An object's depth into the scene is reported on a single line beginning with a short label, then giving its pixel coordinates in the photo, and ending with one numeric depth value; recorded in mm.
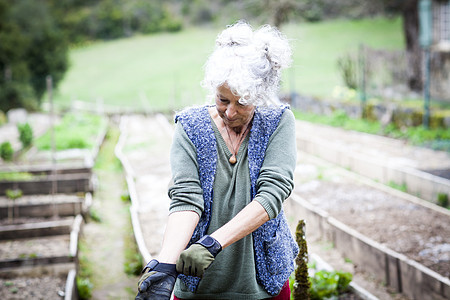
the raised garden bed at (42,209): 6129
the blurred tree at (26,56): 18109
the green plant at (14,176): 7199
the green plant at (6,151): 9009
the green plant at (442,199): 5316
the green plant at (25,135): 10281
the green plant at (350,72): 13146
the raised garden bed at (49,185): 6992
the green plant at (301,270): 2502
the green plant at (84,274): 4155
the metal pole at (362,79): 10716
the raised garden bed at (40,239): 4938
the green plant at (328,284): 3211
